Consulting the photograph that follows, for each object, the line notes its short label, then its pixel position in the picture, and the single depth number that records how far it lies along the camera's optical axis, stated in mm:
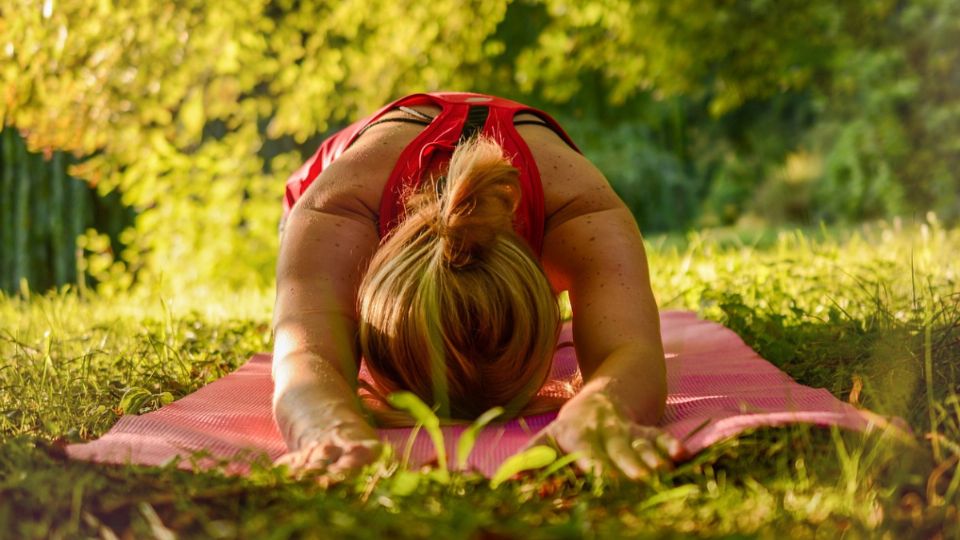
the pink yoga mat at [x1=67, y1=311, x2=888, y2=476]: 1898
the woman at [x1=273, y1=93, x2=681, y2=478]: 1958
